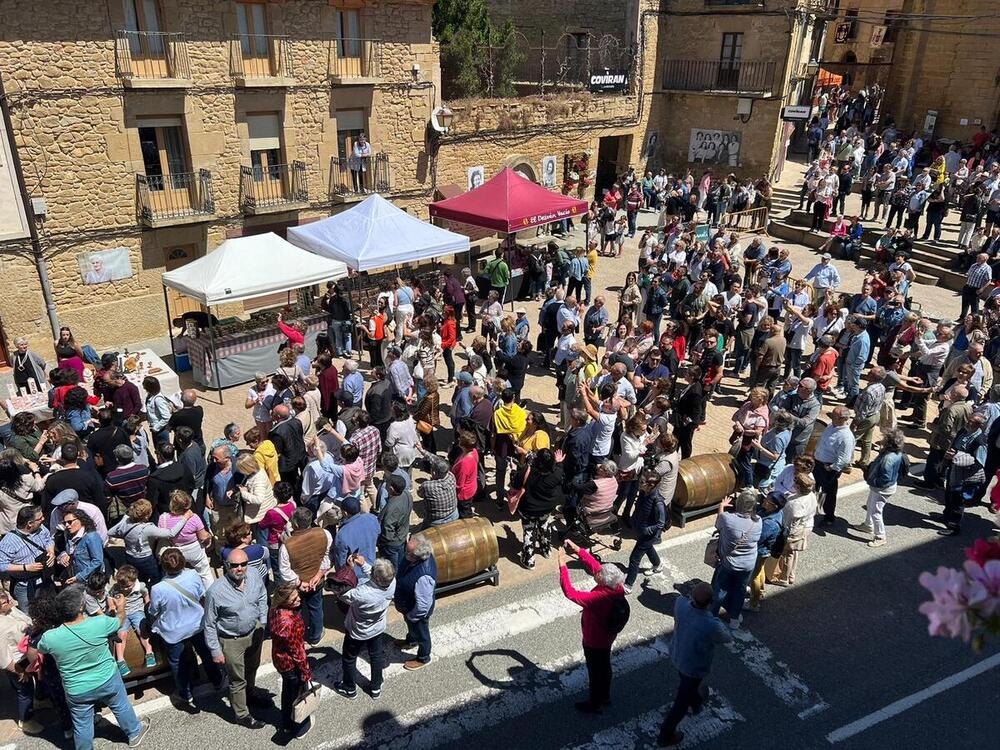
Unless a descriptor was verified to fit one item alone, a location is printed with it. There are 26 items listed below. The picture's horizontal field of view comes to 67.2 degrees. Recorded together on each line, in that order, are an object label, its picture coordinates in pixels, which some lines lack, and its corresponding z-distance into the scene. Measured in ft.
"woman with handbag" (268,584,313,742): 17.69
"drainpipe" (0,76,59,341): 43.21
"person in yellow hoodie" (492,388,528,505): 28.58
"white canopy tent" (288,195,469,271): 43.80
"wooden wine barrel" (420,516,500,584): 23.90
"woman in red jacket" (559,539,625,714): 18.94
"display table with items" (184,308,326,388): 40.93
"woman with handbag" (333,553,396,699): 18.89
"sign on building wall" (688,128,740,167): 84.17
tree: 78.48
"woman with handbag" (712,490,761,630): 21.76
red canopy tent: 50.11
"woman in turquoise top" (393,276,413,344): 41.27
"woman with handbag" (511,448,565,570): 24.94
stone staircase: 60.03
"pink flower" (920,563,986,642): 9.34
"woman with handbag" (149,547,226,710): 18.76
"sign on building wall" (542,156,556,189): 77.00
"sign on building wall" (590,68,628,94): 80.38
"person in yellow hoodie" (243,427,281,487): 25.39
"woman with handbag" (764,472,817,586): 23.48
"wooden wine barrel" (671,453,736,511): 28.25
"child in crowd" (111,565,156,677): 19.29
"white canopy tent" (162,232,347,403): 38.29
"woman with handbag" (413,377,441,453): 31.50
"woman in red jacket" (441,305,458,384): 39.58
